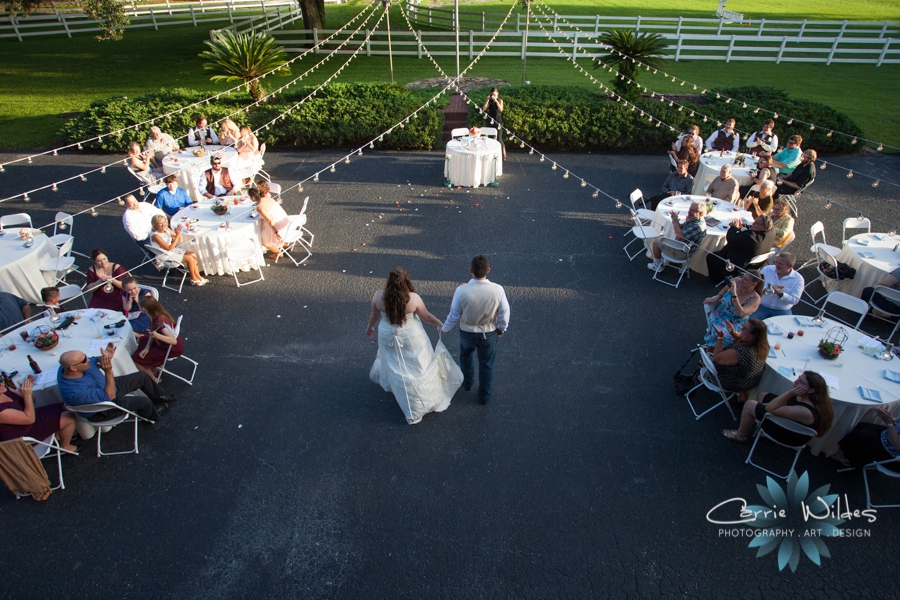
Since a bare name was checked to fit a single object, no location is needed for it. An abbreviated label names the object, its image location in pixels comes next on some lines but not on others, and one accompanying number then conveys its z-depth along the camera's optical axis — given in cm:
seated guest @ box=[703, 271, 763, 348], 564
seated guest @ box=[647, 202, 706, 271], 734
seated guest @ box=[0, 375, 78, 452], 450
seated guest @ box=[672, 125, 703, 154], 992
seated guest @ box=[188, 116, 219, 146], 1077
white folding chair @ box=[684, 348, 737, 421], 519
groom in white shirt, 480
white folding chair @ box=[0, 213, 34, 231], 795
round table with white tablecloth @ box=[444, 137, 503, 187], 1033
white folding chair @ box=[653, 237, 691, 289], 731
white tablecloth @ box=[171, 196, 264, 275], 750
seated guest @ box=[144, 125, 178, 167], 1031
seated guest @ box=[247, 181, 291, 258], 773
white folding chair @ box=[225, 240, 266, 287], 768
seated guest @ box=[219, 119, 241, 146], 1091
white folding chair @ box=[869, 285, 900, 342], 639
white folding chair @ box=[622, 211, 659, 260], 793
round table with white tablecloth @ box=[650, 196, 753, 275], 760
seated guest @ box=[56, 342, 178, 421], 461
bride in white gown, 475
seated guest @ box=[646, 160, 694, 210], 902
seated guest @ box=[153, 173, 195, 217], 834
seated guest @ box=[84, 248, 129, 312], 634
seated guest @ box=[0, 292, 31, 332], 605
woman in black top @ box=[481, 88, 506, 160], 1169
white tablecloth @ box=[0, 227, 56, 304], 688
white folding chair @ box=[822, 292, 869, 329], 597
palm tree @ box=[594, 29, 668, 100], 1284
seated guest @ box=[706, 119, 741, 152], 1023
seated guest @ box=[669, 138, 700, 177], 966
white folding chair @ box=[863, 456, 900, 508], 439
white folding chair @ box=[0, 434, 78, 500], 470
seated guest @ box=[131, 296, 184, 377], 547
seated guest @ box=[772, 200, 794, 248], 712
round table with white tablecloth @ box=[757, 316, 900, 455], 464
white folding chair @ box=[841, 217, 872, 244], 777
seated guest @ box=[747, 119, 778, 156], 991
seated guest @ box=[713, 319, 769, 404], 489
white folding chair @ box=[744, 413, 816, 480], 448
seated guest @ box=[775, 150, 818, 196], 908
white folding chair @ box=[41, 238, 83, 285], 727
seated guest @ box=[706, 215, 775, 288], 692
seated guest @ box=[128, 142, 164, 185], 973
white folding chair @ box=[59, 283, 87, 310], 636
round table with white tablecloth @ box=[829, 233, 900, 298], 679
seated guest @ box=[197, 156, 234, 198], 884
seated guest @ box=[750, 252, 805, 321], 593
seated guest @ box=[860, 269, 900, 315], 639
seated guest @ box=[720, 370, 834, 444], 430
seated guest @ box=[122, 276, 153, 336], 591
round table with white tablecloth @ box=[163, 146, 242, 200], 996
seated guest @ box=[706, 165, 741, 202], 841
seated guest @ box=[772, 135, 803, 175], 951
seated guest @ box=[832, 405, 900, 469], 439
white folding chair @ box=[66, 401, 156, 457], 470
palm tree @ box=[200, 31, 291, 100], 1238
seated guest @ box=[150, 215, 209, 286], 720
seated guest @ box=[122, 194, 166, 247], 744
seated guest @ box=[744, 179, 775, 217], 785
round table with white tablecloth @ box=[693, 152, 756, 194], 943
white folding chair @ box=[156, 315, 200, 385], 573
